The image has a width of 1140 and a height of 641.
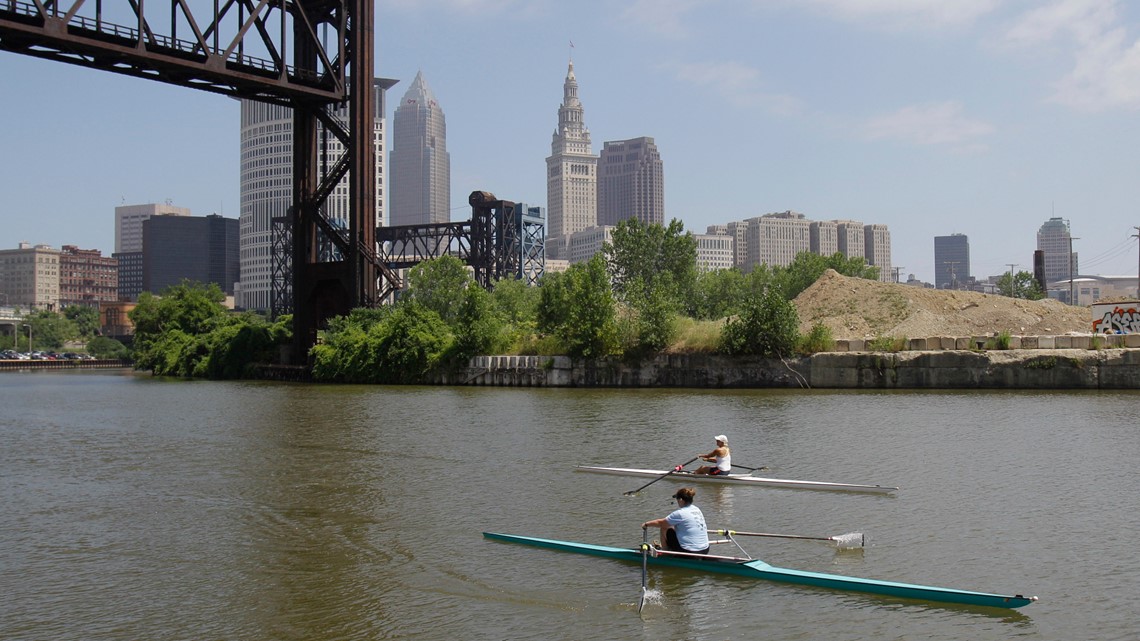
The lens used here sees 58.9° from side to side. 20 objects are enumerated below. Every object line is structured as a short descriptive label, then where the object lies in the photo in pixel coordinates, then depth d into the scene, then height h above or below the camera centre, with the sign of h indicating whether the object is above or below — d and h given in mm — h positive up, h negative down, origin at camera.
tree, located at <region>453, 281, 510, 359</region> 63375 +2176
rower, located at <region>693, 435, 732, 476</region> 23938 -2341
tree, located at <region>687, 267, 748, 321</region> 94125 +6407
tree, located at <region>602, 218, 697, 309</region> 98750 +10747
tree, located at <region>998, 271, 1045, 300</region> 112688 +8002
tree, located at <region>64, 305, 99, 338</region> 194762 +7842
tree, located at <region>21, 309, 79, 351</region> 181000 +6500
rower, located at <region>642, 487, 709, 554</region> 16203 -2706
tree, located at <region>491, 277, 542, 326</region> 79875 +5291
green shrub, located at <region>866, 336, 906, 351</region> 53969 +753
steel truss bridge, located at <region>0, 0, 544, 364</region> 54312 +16645
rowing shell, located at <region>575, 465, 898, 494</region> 22452 -2836
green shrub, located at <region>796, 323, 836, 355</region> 55625 +876
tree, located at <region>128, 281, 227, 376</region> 89062 +3920
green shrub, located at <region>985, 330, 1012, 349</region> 51625 +765
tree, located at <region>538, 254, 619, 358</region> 60500 +2717
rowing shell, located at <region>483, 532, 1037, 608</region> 13953 -3250
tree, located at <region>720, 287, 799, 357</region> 55281 +1732
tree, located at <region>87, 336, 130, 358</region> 148250 +2822
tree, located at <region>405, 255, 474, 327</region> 74562 +6019
